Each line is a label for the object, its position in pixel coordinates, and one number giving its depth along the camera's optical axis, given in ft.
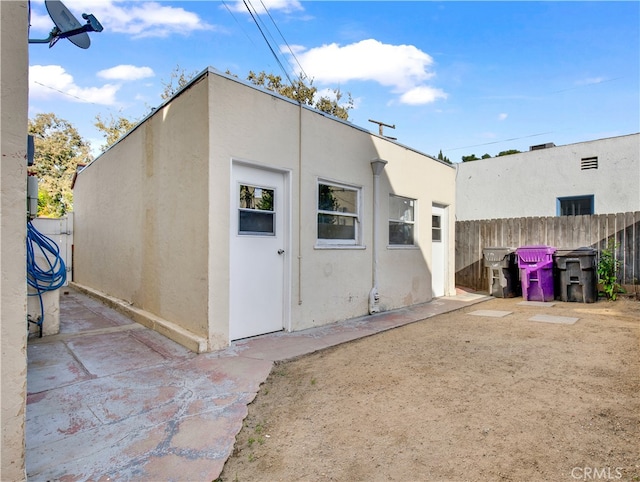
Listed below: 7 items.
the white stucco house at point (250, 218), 13.82
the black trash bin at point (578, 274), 24.16
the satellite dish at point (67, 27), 9.91
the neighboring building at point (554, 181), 36.09
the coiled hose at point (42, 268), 15.07
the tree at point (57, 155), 64.75
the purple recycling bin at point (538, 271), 25.53
